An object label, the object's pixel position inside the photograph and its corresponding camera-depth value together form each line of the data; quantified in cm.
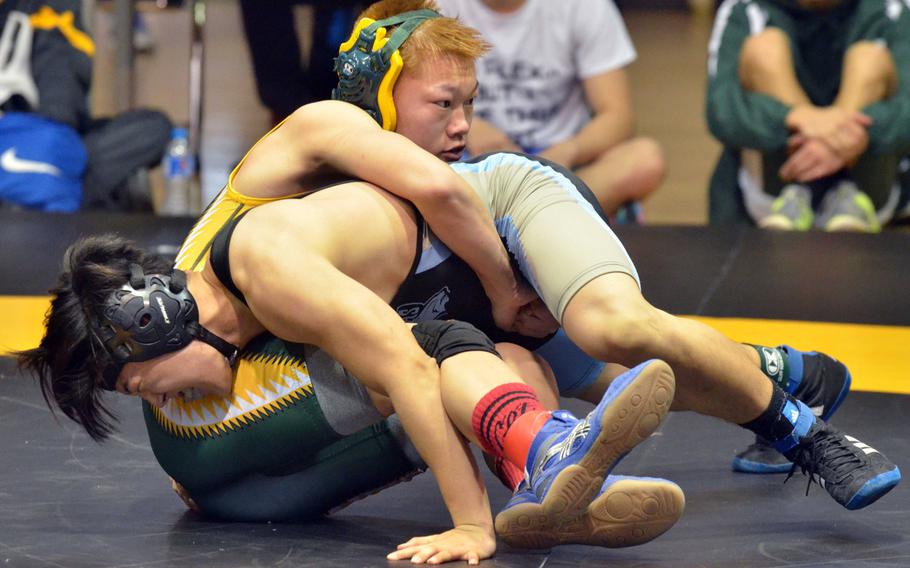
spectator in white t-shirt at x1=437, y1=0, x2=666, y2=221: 1052
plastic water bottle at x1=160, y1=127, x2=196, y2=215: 1141
